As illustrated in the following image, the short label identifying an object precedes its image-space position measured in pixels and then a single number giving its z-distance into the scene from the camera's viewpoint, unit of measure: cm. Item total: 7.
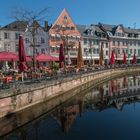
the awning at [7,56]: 1697
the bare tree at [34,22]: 1963
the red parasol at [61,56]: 1906
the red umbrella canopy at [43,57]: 2055
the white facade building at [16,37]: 2869
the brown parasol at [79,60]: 2392
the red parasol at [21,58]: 1320
